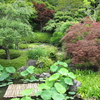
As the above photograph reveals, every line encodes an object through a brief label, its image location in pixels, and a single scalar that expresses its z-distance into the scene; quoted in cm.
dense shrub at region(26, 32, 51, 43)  1488
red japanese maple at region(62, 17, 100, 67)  567
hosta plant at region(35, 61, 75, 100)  417
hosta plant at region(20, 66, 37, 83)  602
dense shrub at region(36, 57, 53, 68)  730
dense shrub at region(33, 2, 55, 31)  1556
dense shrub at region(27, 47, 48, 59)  812
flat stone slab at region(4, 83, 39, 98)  475
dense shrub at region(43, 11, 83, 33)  1451
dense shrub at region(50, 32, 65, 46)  1150
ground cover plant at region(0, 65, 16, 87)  577
